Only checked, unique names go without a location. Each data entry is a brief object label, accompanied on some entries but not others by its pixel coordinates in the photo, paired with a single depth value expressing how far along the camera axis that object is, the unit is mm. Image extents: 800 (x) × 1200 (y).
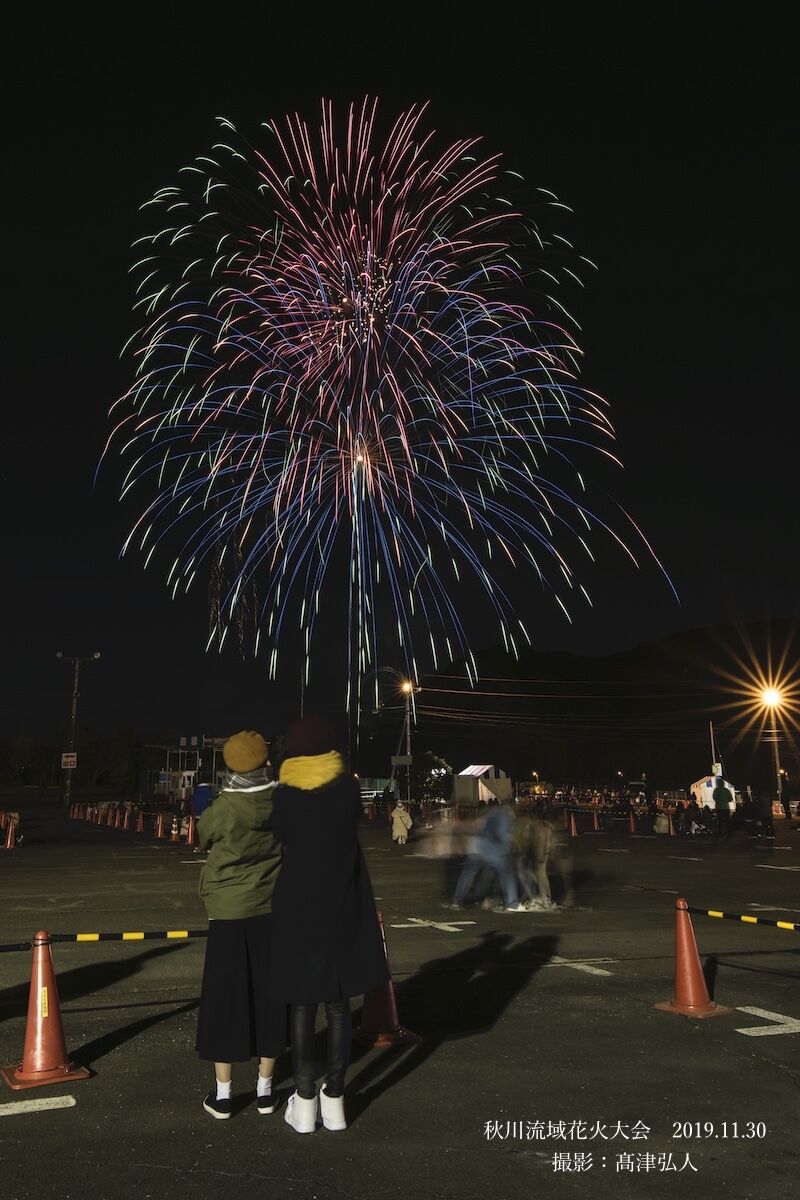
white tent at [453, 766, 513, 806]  40000
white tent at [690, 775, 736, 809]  44912
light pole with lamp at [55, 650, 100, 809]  51688
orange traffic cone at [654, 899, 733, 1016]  7574
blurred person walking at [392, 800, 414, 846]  26469
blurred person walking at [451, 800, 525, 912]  13086
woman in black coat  4758
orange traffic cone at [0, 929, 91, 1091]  5828
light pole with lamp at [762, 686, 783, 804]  45438
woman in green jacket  5113
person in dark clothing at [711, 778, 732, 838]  30578
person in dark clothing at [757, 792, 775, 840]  29141
